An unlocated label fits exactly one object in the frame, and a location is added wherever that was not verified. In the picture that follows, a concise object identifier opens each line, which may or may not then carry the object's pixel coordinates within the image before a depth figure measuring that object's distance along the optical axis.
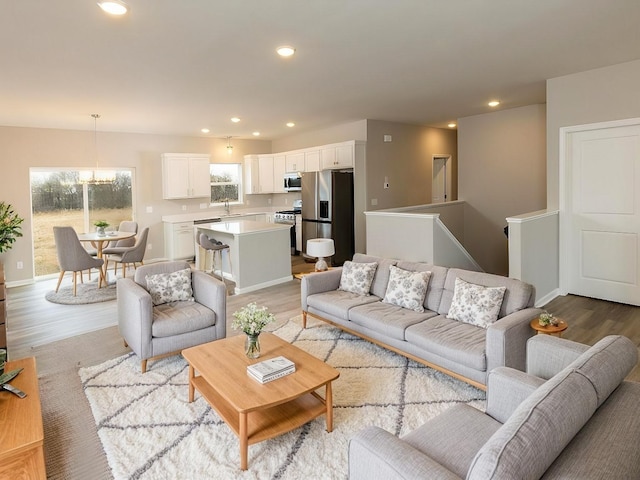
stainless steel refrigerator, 7.36
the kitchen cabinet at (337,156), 7.32
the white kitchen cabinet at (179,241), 8.18
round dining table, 6.24
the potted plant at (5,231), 3.57
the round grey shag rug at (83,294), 5.58
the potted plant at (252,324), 2.62
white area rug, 2.19
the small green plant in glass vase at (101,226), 6.54
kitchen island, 5.79
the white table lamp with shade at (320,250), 4.55
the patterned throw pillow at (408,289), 3.56
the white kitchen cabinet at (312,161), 7.98
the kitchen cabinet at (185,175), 8.23
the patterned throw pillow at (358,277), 4.02
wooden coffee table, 2.20
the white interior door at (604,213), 4.60
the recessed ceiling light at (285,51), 3.48
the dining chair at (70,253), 5.85
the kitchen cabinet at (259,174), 9.32
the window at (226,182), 9.27
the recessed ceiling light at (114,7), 2.55
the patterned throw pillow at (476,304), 3.06
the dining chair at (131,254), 6.41
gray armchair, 3.25
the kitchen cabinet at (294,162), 8.39
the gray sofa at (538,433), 1.19
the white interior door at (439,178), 9.12
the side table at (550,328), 2.63
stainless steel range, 8.80
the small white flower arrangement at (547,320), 2.71
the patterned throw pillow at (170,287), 3.75
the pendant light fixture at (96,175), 6.93
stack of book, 2.40
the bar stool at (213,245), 6.13
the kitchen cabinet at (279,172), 8.97
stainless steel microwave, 8.55
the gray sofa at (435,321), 2.67
